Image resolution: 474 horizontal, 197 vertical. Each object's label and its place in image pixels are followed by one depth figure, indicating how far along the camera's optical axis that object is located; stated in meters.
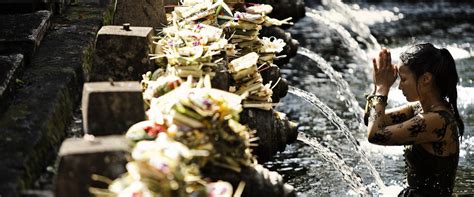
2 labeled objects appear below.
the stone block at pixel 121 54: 5.80
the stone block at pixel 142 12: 7.69
